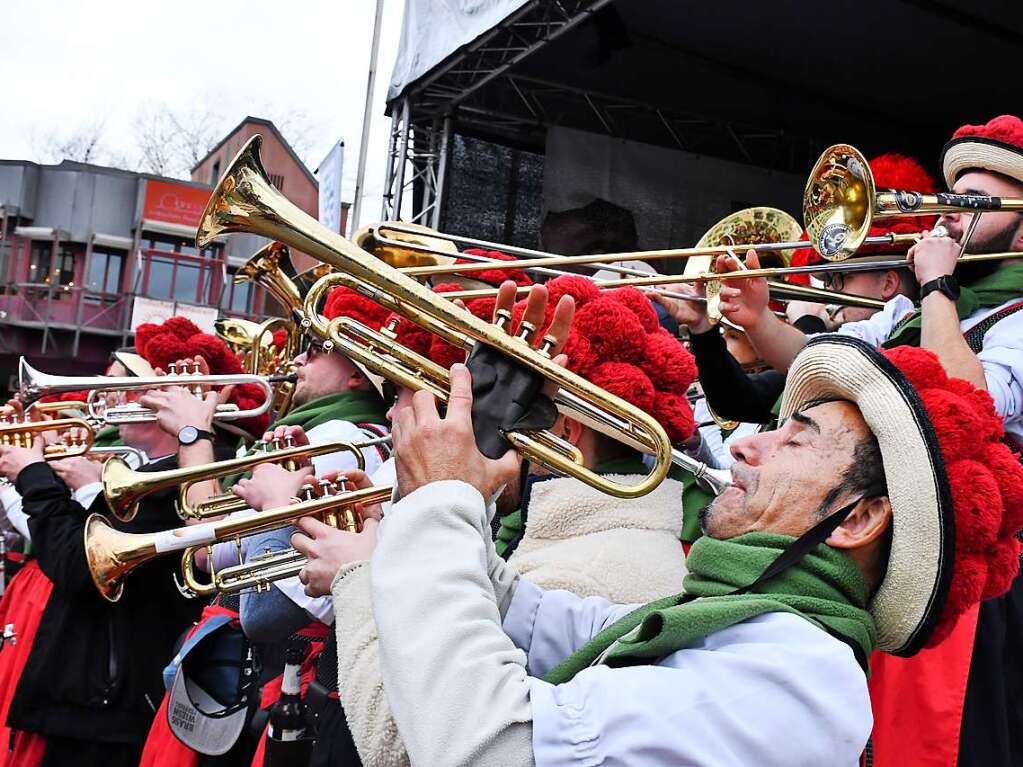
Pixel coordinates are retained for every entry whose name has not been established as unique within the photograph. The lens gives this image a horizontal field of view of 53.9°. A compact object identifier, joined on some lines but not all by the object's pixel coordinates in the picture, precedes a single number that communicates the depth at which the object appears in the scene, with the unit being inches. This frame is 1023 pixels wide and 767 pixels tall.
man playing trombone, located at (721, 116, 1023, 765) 94.8
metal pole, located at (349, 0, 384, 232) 343.3
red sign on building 1175.6
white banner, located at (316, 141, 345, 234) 303.0
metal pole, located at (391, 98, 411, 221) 359.9
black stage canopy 311.4
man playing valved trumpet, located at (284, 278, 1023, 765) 57.2
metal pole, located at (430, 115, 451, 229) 364.2
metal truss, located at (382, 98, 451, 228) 358.9
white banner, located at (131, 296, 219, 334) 1061.8
